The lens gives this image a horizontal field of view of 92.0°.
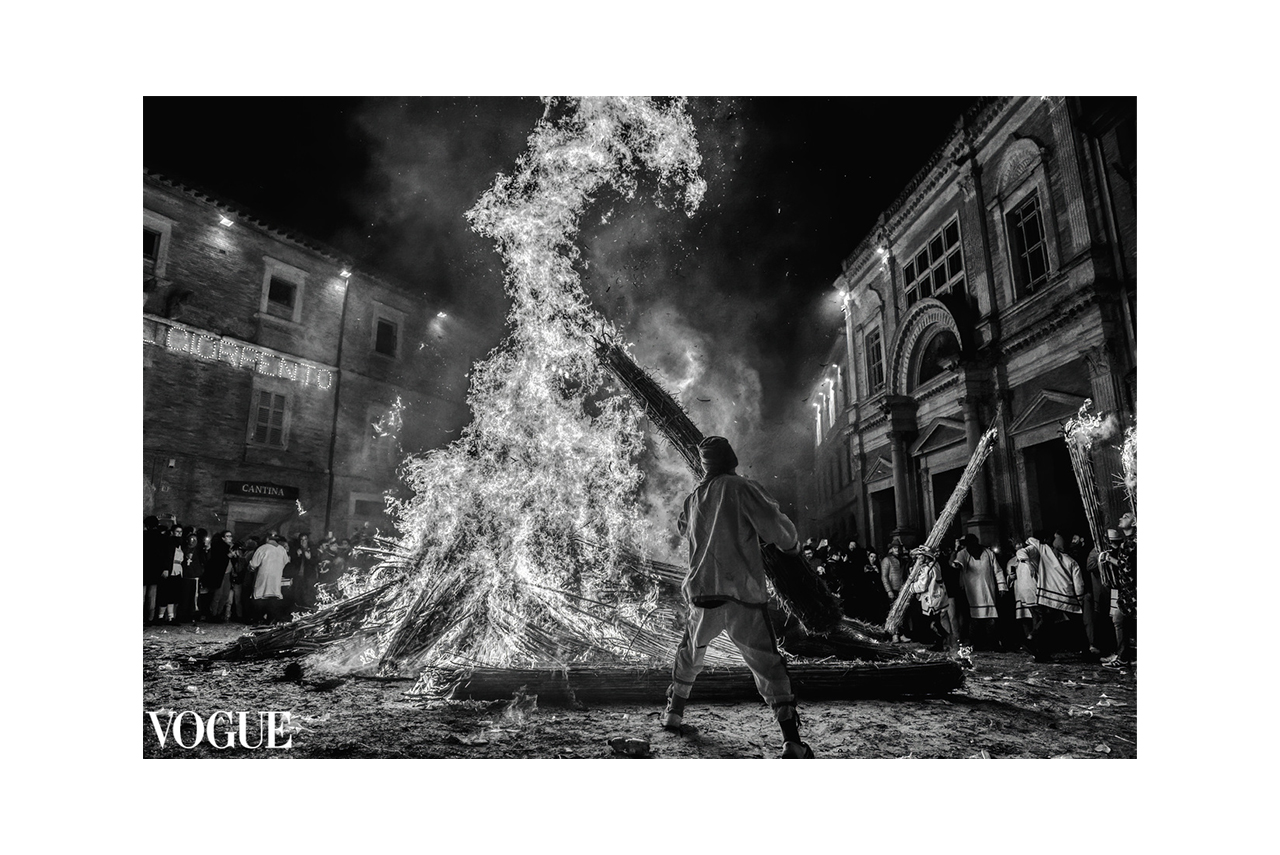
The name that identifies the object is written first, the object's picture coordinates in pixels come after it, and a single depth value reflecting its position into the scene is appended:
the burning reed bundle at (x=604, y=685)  4.72
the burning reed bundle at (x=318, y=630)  5.82
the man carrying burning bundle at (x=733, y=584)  3.79
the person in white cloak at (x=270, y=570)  6.06
